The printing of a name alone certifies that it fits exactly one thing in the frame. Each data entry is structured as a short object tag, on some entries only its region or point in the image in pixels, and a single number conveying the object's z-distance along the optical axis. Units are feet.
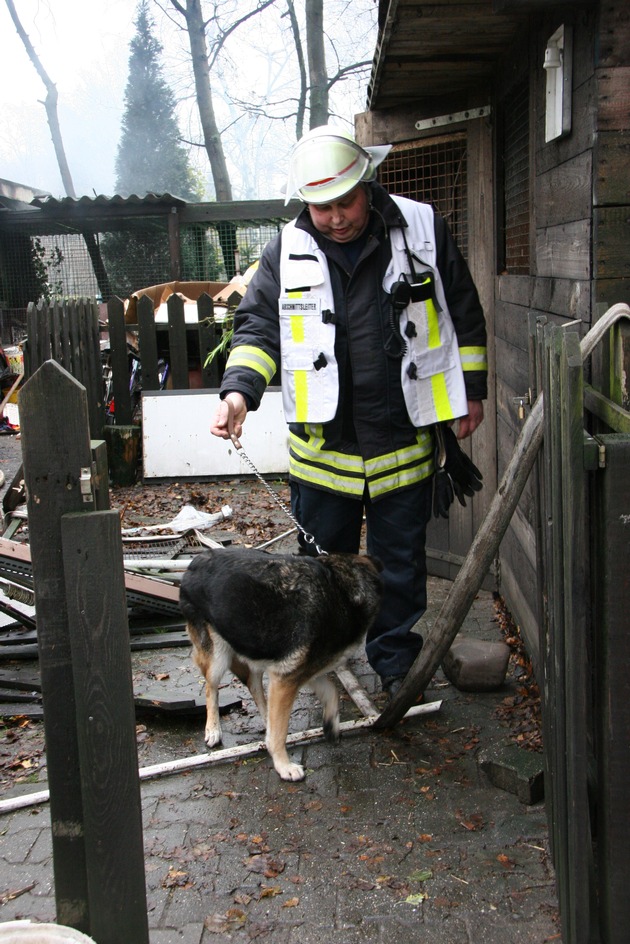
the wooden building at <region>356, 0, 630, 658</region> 9.92
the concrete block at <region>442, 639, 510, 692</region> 14.74
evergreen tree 142.41
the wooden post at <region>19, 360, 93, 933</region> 7.28
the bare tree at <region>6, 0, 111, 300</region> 112.88
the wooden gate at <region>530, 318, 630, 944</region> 7.03
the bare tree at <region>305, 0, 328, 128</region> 74.95
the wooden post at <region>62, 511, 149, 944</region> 7.47
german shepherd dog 12.29
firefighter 12.82
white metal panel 31.40
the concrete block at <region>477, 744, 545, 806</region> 11.40
